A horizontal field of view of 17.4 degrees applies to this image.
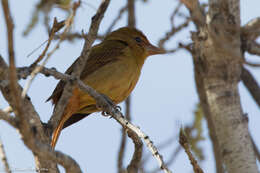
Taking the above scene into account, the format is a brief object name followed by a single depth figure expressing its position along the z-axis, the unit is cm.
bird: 905
